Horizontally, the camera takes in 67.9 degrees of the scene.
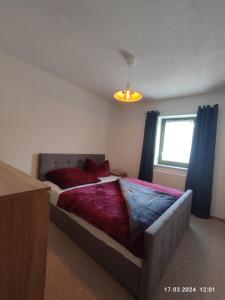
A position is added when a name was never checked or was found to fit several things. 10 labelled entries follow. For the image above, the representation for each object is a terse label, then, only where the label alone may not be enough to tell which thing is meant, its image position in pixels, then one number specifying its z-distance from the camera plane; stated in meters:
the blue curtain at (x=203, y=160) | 3.08
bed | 1.33
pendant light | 2.23
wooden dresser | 0.66
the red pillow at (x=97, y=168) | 3.56
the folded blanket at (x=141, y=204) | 1.48
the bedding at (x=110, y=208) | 1.45
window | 3.63
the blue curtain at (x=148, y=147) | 3.82
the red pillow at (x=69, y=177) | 2.73
